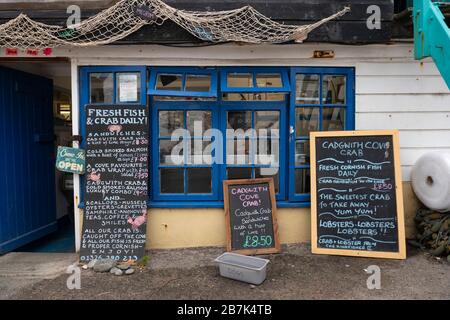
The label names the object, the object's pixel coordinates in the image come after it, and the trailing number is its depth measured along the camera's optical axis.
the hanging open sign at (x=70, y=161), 4.26
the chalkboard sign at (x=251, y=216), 4.20
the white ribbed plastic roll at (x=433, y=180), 3.89
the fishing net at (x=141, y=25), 3.92
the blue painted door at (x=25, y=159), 4.52
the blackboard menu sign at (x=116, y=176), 4.14
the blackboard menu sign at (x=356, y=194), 4.11
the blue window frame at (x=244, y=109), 4.39
